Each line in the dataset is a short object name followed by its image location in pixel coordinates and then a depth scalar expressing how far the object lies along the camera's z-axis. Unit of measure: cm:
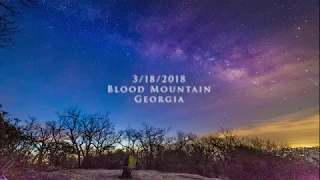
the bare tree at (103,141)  1164
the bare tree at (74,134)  1035
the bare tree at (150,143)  1357
